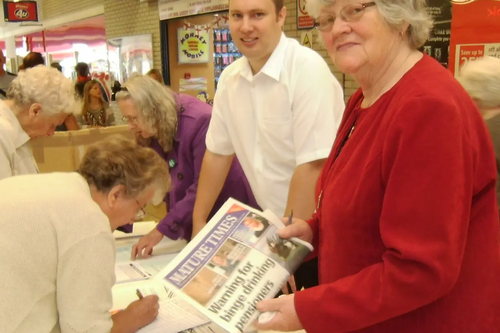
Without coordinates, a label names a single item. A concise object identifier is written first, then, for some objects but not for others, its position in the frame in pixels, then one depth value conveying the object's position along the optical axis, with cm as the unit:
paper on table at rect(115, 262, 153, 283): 199
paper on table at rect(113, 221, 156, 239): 263
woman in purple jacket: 228
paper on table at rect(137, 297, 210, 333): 158
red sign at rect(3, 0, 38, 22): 1275
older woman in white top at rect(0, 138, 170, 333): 116
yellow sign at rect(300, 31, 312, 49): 496
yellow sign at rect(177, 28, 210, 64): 799
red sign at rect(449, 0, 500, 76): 318
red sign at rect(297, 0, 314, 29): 496
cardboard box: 362
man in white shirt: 190
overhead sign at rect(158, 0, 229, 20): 660
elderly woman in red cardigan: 86
